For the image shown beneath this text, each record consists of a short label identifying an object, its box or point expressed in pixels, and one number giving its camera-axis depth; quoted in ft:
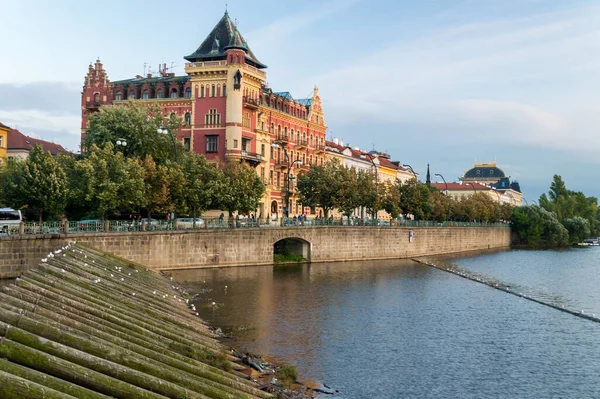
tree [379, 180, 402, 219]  336.70
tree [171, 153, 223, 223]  225.33
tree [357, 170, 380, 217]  309.42
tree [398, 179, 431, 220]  360.69
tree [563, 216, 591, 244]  538.47
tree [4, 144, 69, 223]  189.37
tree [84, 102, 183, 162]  246.06
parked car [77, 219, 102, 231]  182.38
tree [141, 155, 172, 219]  208.74
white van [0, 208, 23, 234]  179.73
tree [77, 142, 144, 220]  193.47
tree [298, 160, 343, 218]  299.58
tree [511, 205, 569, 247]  512.22
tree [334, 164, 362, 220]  300.61
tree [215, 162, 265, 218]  238.48
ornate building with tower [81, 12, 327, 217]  310.65
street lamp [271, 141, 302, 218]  334.85
